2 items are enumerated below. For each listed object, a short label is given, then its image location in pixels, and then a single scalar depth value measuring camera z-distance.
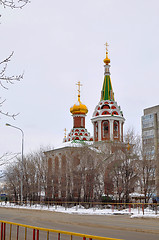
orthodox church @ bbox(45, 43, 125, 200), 46.69
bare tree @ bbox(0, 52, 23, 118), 8.68
